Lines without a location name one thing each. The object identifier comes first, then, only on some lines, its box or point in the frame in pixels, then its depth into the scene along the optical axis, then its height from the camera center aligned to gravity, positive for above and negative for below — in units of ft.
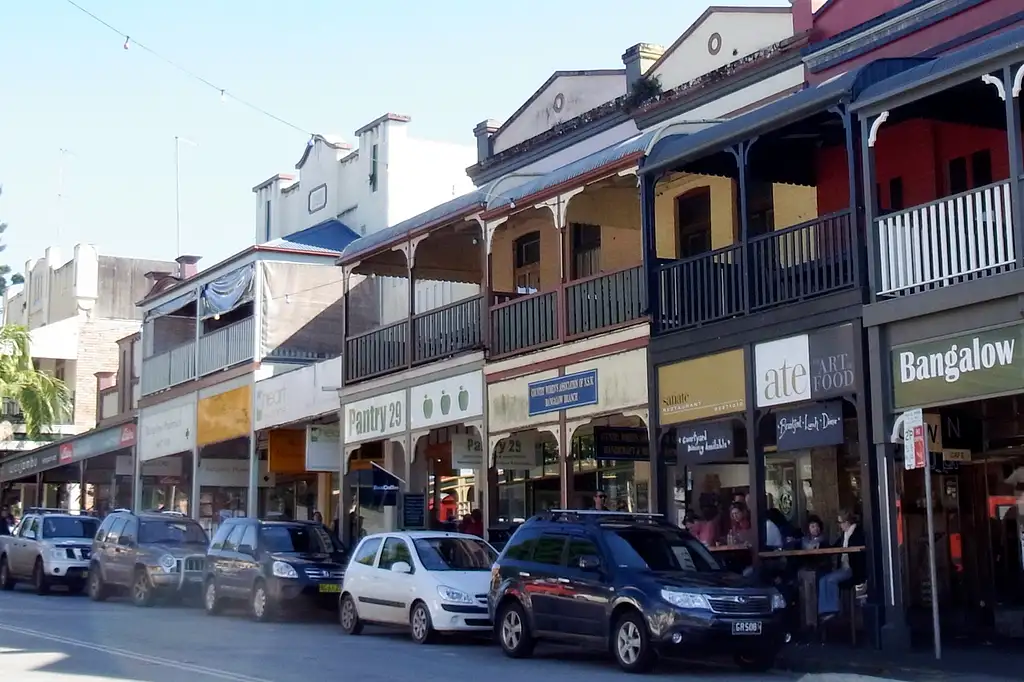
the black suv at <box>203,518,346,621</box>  72.28 -1.12
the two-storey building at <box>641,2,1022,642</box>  52.54 +10.51
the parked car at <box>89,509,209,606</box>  84.28 -0.63
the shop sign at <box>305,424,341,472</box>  97.76 +6.66
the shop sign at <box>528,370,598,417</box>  70.79 +7.57
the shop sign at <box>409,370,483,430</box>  79.97 +8.22
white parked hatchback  59.98 -1.72
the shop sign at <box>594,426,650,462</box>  68.69 +4.77
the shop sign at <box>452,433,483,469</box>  85.10 +5.34
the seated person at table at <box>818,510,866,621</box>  55.42 -1.31
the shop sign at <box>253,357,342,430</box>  96.37 +10.47
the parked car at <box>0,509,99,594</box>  95.50 -0.24
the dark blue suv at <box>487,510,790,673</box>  47.96 -1.90
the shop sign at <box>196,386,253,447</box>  106.83 +9.88
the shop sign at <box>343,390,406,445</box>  87.25 +7.91
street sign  48.39 +3.17
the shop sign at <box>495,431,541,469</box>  81.10 +5.20
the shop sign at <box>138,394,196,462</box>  116.57 +9.83
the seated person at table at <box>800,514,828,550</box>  59.00 +0.21
